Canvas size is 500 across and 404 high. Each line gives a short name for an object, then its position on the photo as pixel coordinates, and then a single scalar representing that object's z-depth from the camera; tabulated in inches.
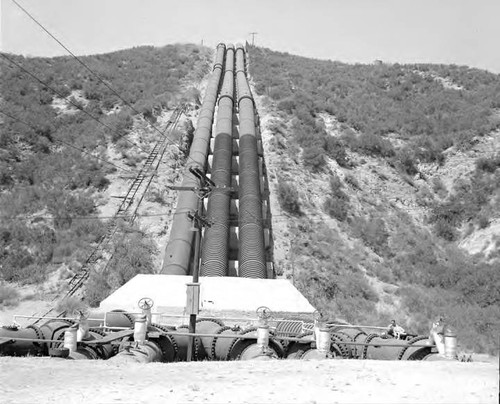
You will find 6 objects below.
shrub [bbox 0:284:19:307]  837.2
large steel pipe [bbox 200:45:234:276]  892.6
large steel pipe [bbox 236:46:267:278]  899.4
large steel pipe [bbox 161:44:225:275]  909.2
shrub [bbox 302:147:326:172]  1422.2
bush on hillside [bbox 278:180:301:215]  1226.6
